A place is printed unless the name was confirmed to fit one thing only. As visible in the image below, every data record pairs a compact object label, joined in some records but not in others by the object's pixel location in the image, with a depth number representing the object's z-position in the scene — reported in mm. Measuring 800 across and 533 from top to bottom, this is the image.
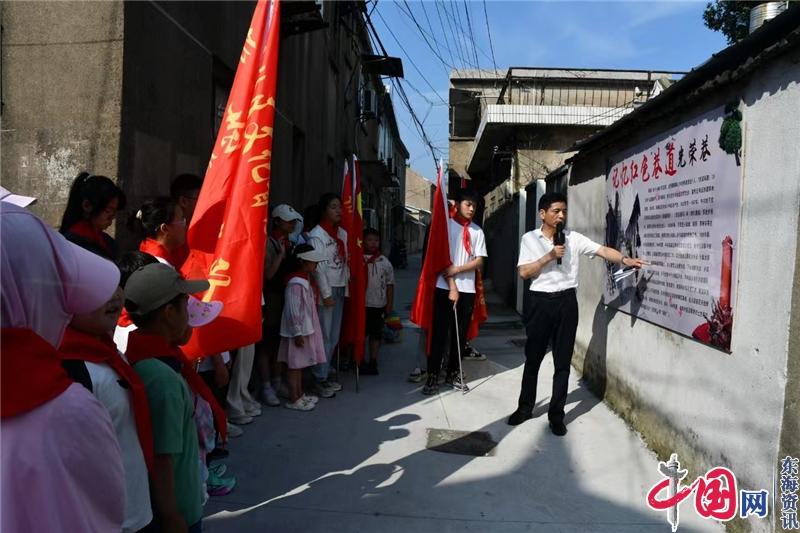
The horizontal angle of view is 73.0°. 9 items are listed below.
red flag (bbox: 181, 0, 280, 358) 2701
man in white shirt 4289
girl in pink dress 4664
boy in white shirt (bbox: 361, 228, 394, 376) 6176
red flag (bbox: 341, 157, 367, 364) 5516
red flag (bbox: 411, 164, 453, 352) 5332
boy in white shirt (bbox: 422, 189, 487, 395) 5359
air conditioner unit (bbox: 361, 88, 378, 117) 15133
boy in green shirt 1678
